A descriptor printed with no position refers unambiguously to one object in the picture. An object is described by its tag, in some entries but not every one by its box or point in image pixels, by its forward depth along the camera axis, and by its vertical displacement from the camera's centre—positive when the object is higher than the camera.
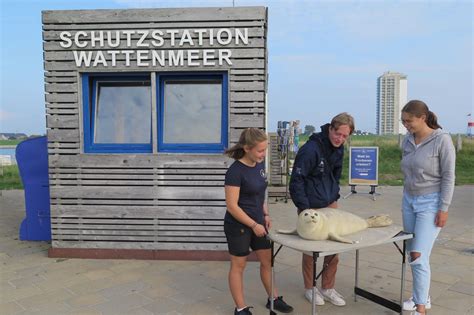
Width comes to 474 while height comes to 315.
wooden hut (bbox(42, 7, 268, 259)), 5.16 +0.17
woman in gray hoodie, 3.37 -0.40
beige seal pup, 3.24 -0.73
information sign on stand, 10.62 -0.83
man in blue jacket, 3.65 -0.36
